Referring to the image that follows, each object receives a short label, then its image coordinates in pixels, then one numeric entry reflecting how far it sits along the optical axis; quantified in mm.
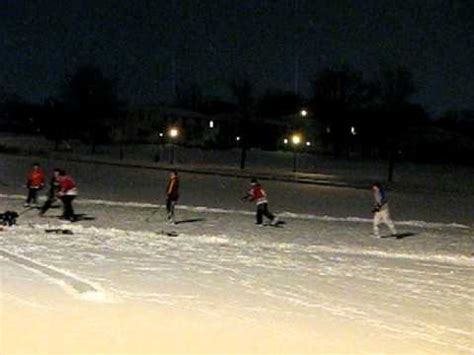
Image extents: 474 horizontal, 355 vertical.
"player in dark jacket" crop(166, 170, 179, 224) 26312
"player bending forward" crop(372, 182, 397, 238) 23922
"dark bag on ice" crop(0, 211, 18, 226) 23266
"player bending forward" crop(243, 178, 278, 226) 25806
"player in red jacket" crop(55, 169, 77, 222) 24781
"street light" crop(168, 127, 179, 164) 81262
